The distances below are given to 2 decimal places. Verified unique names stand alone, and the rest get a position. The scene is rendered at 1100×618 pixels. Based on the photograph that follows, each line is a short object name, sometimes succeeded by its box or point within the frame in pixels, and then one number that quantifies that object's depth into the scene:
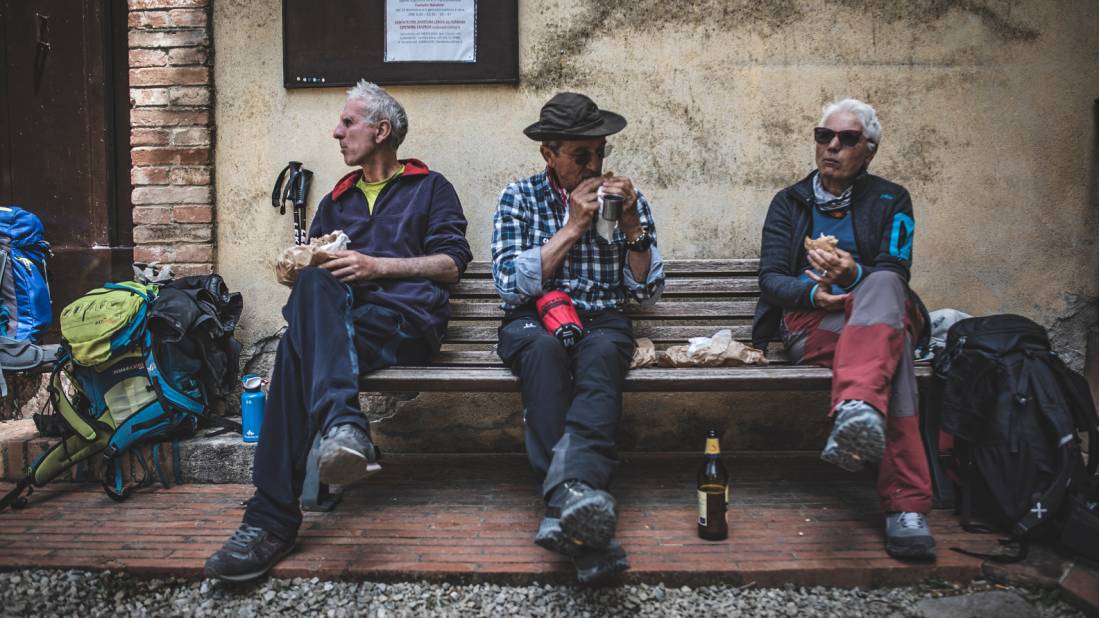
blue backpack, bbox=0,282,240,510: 3.07
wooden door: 4.12
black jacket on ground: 3.23
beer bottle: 2.56
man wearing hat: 2.24
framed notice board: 3.77
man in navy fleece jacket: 2.42
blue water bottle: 3.29
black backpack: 2.44
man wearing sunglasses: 2.39
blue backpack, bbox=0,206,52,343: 3.68
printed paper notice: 3.78
